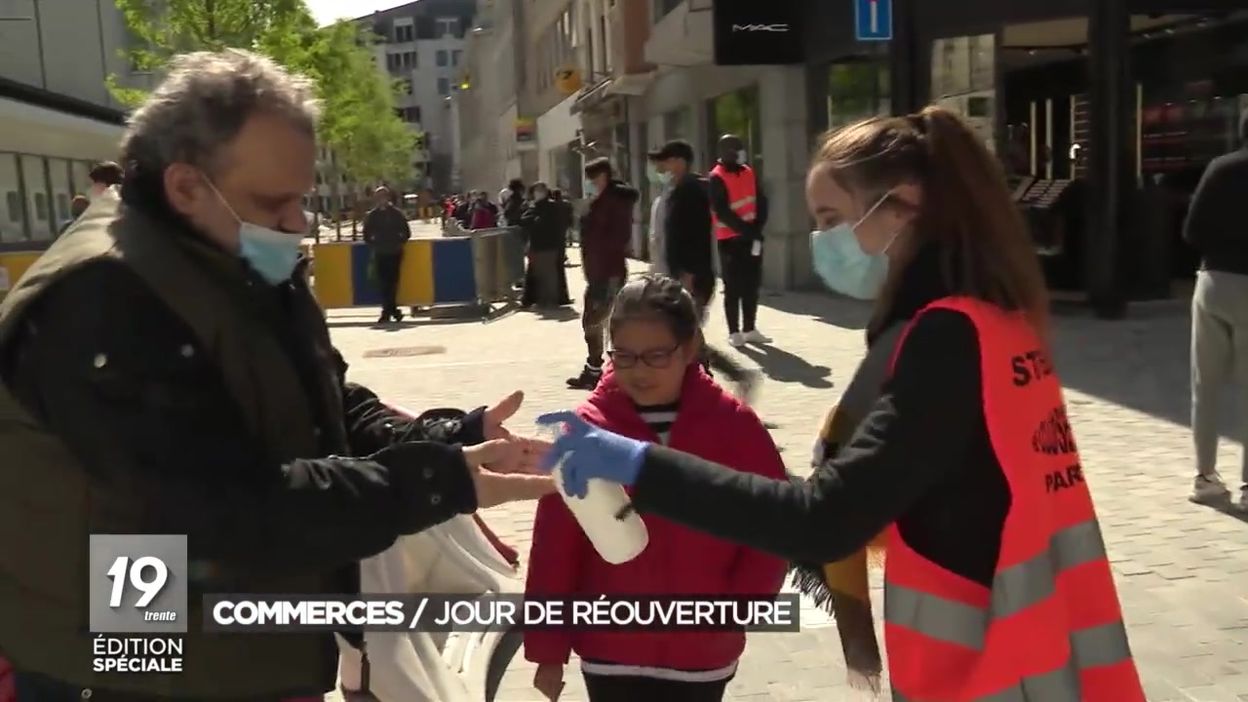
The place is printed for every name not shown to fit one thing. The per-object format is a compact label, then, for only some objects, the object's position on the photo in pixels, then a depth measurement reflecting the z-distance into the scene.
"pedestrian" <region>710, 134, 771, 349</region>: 11.34
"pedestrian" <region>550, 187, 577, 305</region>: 17.26
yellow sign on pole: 35.00
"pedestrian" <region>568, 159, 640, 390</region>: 11.30
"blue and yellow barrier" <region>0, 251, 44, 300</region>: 14.84
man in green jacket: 1.86
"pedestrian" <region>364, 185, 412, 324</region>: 16.69
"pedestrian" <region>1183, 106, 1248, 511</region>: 6.03
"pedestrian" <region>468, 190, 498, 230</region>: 25.08
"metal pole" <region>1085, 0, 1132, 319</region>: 12.41
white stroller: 3.26
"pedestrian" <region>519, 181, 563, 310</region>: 17.03
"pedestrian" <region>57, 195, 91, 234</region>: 13.48
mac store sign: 15.79
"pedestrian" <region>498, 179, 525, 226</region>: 22.67
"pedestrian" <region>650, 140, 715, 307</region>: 10.53
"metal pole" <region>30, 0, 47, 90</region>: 35.59
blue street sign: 11.47
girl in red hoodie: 2.78
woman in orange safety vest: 1.89
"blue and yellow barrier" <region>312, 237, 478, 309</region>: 17.45
